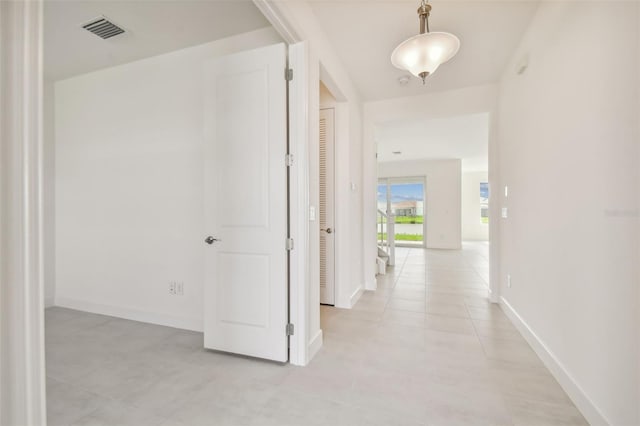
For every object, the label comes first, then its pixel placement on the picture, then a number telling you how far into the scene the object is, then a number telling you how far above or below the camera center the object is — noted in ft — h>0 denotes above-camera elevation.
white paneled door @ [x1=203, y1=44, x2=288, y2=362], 6.53 +0.14
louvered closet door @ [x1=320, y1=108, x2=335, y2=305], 10.82 +0.11
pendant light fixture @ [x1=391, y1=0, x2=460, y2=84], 5.63 +3.32
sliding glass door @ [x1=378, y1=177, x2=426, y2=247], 29.37 +0.49
